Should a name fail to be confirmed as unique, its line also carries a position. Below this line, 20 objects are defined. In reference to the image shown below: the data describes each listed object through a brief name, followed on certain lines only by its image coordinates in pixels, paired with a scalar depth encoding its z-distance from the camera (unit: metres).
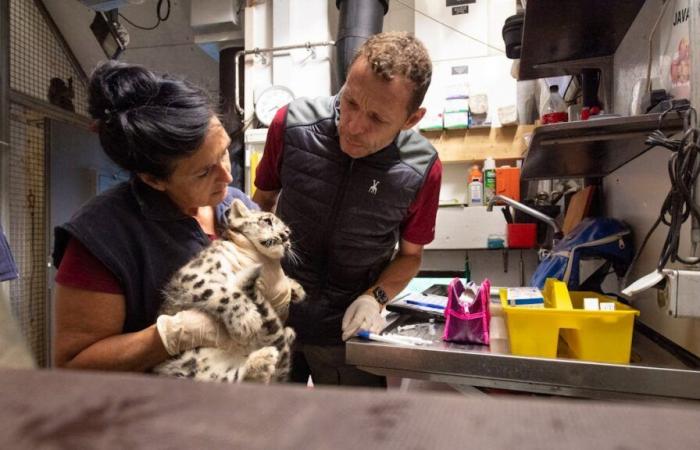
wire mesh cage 2.58
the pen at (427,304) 1.31
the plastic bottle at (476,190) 2.58
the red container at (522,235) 2.44
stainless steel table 0.83
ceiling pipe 2.54
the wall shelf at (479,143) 2.58
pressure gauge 2.78
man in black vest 1.15
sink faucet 1.87
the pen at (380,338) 1.03
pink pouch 1.04
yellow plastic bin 0.89
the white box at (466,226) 2.52
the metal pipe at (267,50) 2.83
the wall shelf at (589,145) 0.98
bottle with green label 2.53
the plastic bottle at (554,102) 2.19
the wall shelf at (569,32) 1.27
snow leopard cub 0.87
